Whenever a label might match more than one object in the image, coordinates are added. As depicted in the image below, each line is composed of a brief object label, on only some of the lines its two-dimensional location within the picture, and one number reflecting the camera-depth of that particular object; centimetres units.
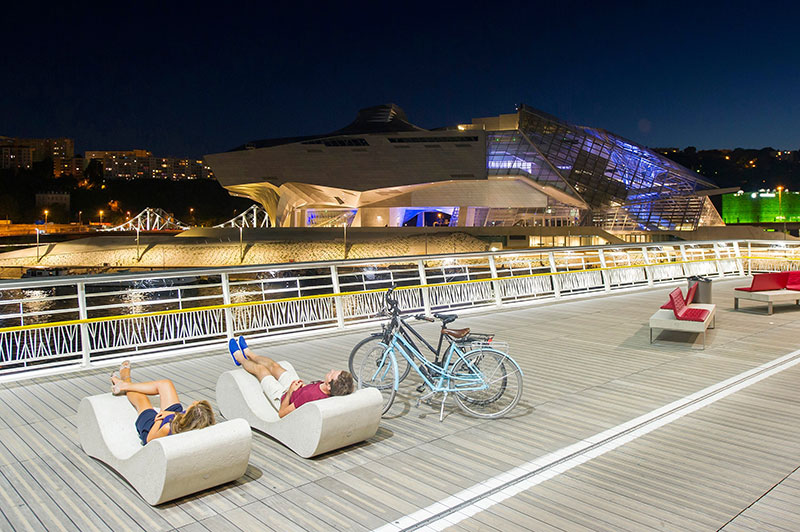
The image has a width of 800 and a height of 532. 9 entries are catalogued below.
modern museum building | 6794
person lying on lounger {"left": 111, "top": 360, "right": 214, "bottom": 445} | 449
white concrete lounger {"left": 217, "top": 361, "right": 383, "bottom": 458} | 515
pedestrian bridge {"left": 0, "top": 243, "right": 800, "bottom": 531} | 422
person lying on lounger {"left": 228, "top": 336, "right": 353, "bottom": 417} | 534
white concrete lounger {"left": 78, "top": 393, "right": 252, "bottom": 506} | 426
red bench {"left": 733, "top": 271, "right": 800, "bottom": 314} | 1368
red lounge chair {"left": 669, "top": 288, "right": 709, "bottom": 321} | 1020
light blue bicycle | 630
